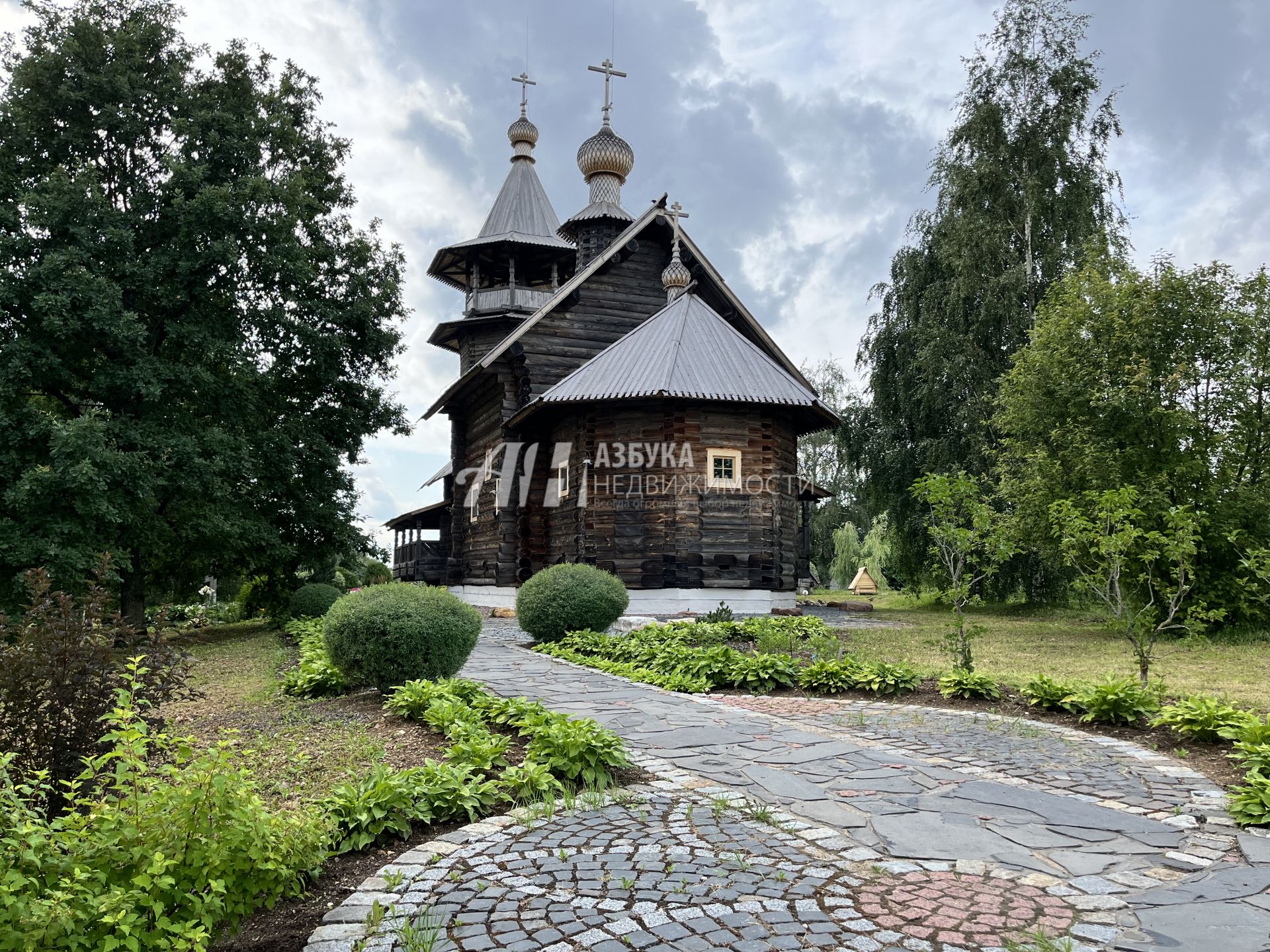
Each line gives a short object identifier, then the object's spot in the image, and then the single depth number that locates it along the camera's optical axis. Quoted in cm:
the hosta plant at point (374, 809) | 415
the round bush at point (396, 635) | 762
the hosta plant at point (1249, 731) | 535
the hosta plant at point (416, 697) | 688
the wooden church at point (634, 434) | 1670
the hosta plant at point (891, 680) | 845
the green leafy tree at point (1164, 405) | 1563
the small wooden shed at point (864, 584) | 3772
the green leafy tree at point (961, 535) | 849
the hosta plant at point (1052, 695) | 729
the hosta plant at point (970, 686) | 803
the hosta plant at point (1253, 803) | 444
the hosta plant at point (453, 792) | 454
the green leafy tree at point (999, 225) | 2094
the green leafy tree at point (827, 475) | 4103
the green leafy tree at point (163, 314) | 1491
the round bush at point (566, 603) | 1276
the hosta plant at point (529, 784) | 486
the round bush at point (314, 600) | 1784
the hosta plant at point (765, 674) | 884
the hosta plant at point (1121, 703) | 686
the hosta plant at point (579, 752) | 510
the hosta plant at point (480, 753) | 511
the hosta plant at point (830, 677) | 860
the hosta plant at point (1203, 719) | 611
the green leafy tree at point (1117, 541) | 804
